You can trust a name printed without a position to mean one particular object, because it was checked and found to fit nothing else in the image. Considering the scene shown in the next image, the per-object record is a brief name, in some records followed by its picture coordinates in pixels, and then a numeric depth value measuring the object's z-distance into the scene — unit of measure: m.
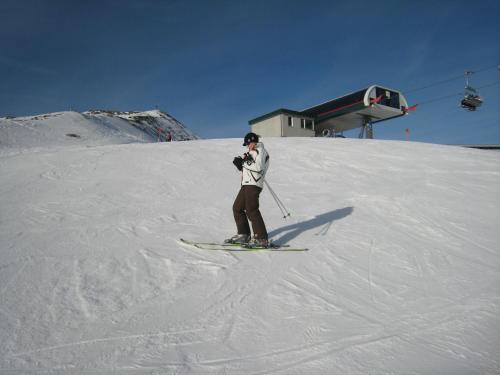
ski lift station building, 24.98
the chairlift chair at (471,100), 23.61
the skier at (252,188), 5.07
